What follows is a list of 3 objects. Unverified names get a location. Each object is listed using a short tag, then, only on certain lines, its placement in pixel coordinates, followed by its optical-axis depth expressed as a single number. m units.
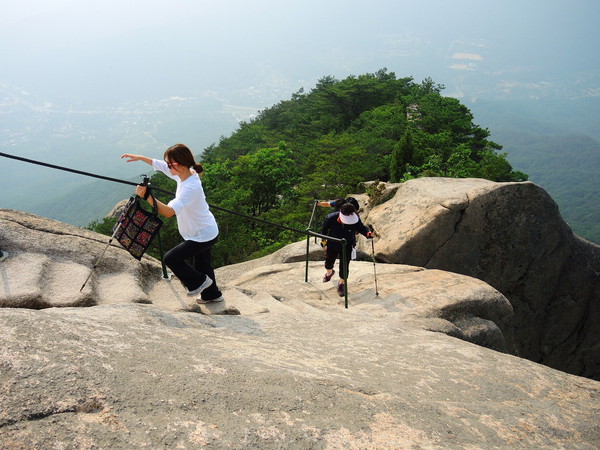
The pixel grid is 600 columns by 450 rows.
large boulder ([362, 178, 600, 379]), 11.70
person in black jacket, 8.63
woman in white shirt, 5.35
